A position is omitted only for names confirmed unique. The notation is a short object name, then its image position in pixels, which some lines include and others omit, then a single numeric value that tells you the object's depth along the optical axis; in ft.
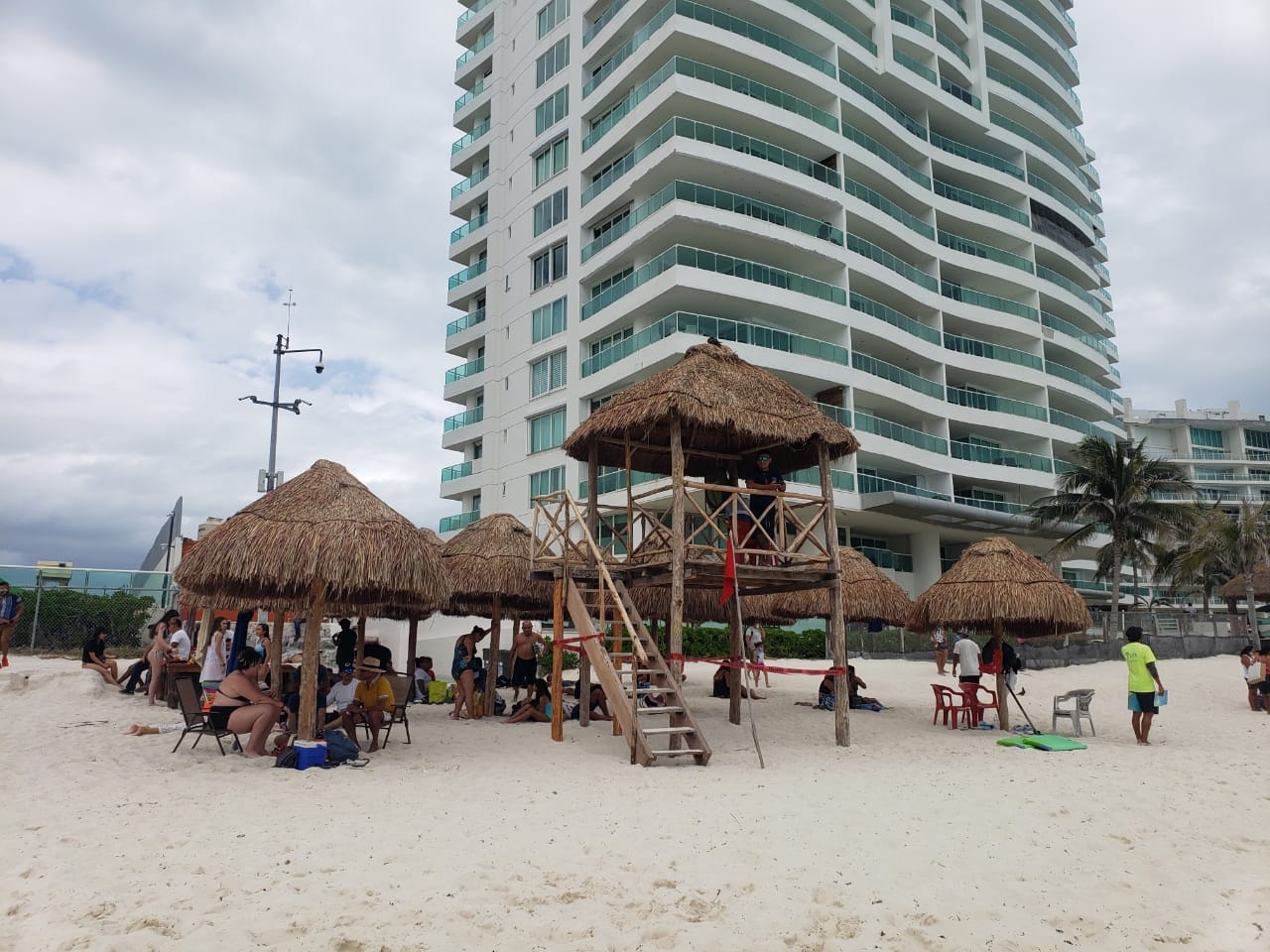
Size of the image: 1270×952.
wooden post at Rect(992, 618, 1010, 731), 43.47
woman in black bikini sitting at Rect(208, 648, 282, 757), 31.07
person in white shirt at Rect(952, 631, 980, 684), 44.88
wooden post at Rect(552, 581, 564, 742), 38.24
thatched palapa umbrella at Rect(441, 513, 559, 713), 46.24
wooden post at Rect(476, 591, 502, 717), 45.65
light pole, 80.28
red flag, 33.81
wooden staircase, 32.30
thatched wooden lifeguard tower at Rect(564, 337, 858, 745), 37.17
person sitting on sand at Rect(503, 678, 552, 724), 44.01
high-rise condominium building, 103.81
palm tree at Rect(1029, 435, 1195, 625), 114.21
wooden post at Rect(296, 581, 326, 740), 31.71
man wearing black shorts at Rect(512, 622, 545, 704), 46.70
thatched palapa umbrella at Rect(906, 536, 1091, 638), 43.47
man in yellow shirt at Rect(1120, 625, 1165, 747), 37.22
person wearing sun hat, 33.58
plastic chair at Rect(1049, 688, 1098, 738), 41.70
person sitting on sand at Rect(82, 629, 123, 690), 51.03
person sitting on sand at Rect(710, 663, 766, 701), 55.71
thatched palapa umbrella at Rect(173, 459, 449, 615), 30.81
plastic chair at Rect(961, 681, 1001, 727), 44.27
